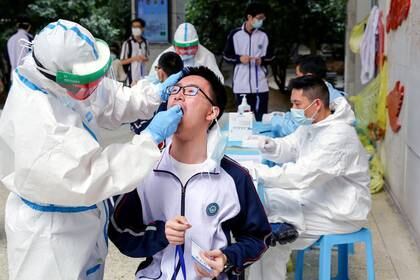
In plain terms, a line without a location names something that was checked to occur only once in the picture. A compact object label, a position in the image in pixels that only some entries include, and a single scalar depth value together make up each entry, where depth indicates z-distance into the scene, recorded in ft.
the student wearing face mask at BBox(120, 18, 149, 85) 26.50
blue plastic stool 9.71
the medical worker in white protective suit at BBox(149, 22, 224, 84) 18.21
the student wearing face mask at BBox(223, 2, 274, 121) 20.85
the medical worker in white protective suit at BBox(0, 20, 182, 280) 5.88
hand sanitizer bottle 13.57
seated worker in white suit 9.22
